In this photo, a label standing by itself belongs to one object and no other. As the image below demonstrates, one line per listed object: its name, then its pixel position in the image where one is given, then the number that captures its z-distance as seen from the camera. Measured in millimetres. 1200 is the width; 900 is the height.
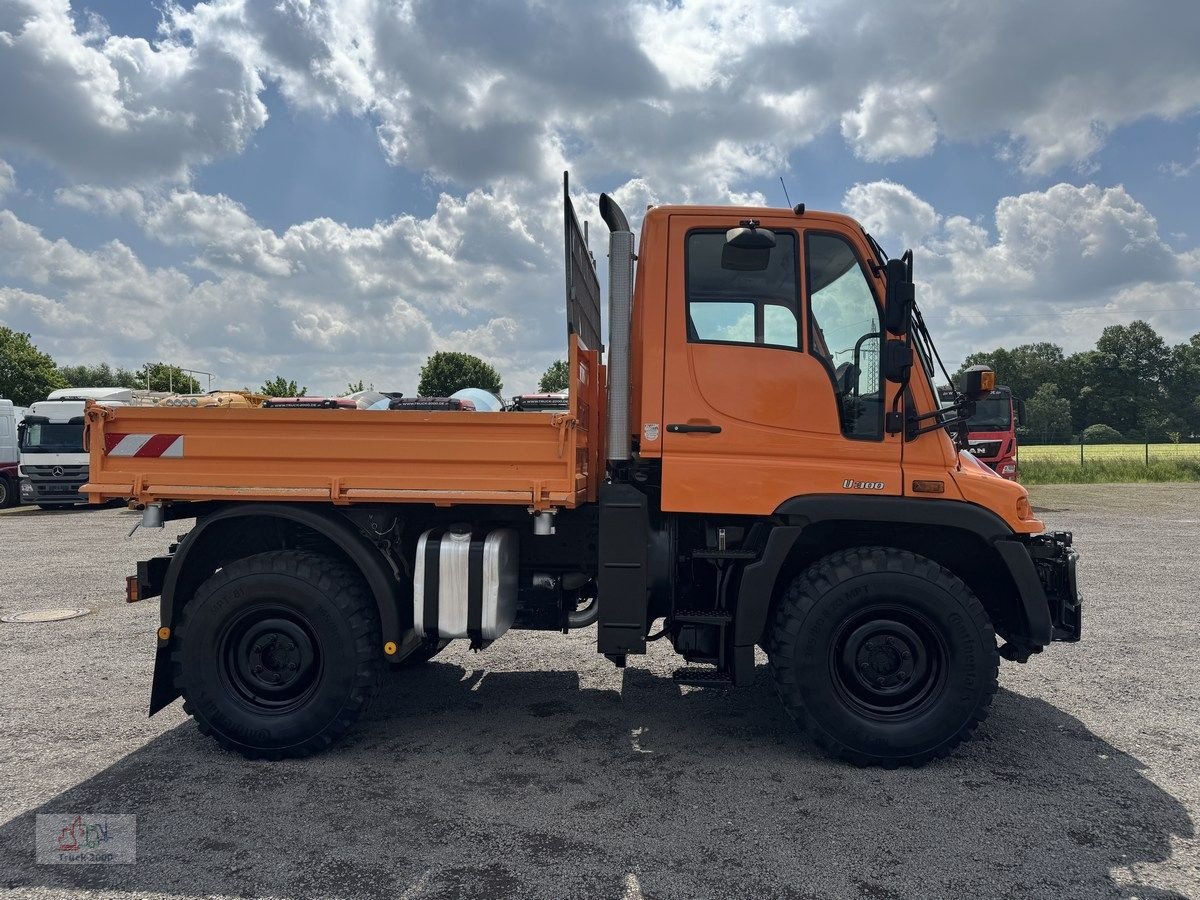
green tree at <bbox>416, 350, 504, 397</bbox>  51625
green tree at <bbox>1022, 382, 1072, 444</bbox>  66250
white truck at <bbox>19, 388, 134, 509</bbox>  18812
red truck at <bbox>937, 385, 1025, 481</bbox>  16500
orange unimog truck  4137
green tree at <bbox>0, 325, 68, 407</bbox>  48156
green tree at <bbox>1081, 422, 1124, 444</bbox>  61934
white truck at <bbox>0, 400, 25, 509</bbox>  20359
